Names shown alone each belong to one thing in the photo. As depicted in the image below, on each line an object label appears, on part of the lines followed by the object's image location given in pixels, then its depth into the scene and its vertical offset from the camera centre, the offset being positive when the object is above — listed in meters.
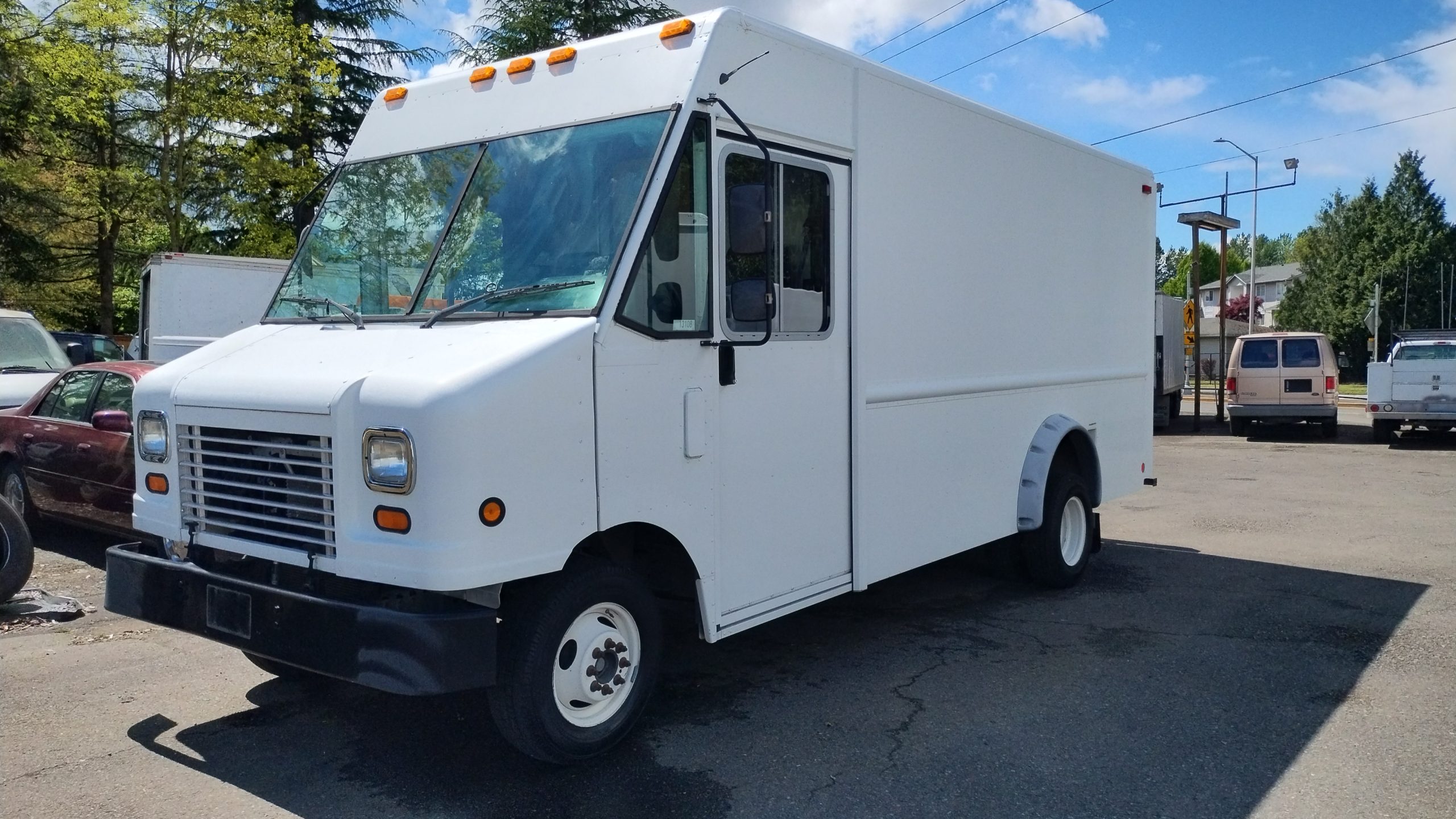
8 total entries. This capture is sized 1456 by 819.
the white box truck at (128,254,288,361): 14.59 +0.56
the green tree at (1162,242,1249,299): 103.88 +5.61
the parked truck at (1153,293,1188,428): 22.75 -0.71
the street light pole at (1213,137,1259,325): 40.66 +2.22
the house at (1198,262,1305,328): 101.38 +3.80
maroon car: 7.84 -0.79
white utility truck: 17.73 -0.97
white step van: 3.90 -0.21
